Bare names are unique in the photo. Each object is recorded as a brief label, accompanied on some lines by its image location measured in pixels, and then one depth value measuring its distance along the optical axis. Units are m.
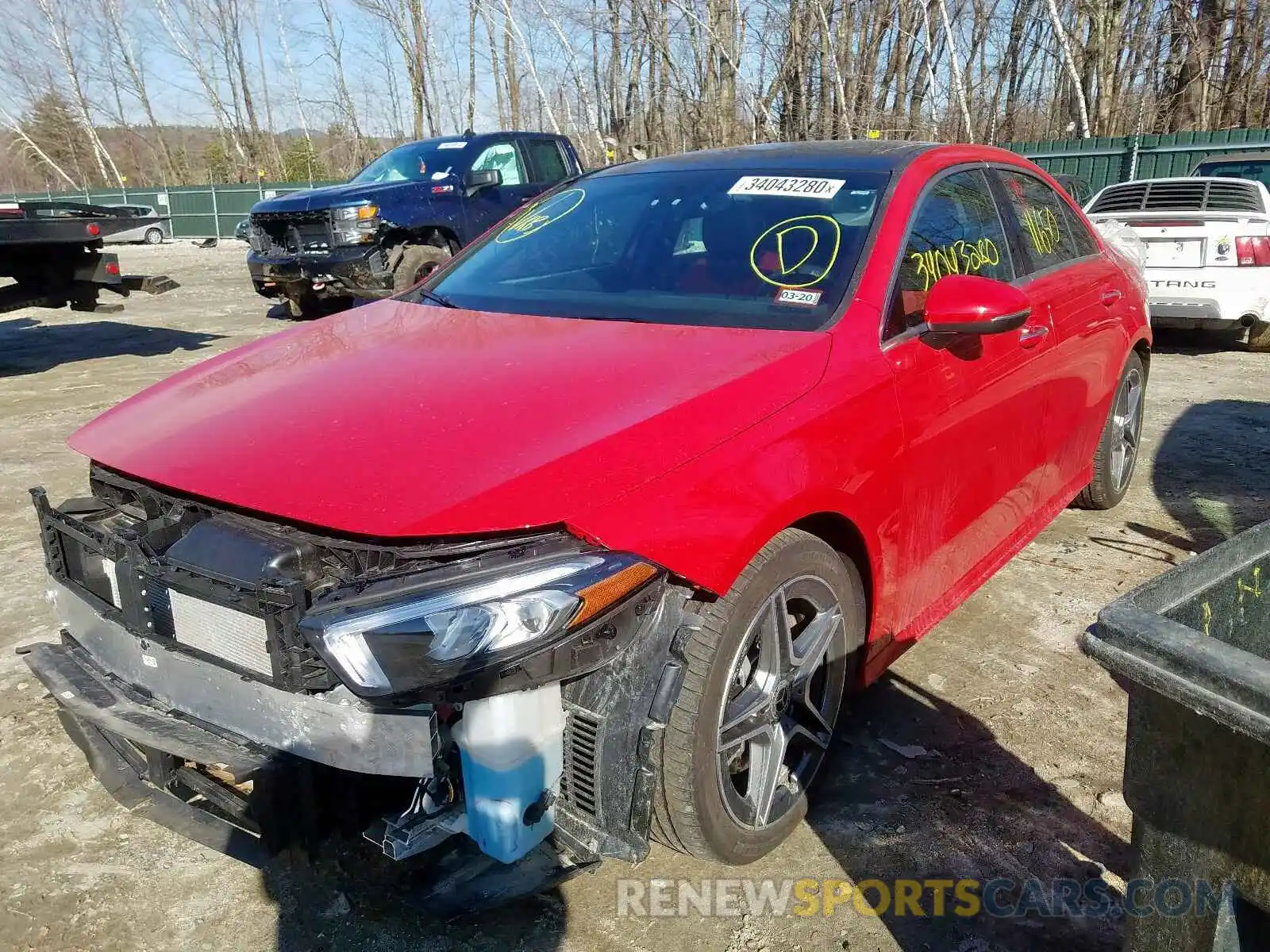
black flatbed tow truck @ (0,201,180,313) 8.13
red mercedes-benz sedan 1.77
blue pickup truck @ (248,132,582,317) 9.72
